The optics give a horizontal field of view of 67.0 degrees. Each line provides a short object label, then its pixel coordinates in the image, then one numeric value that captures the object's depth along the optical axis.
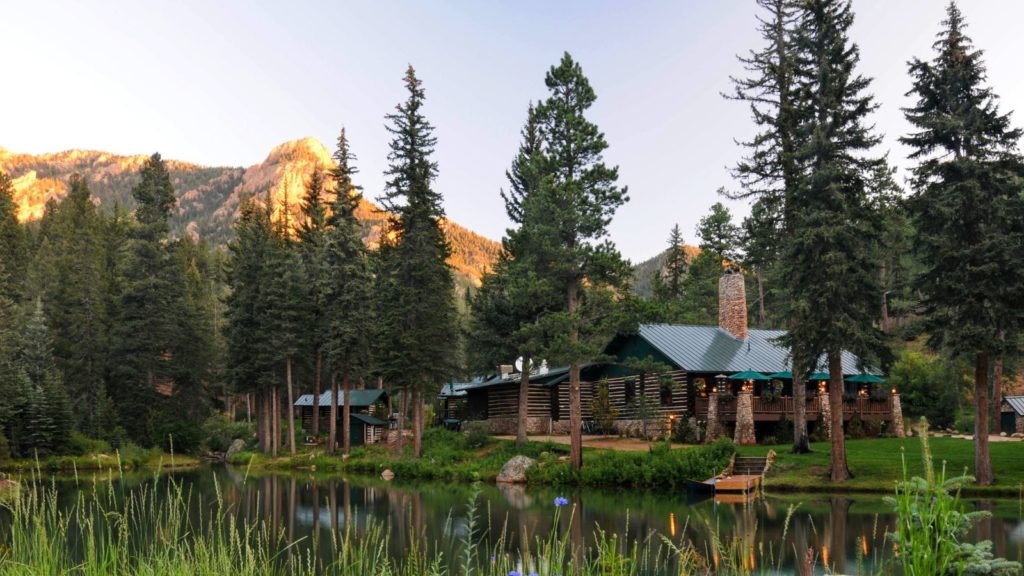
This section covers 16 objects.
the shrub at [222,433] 56.81
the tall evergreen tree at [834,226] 26.89
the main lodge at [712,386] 39.31
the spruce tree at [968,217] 24.44
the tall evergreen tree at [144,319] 51.38
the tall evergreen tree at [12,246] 61.51
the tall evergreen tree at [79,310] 51.41
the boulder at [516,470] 34.25
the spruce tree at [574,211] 33.28
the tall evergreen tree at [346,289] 46.44
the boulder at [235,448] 53.61
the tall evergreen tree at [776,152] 31.48
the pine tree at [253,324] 49.50
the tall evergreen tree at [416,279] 40.94
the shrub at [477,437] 42.03
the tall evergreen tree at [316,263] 48.62
